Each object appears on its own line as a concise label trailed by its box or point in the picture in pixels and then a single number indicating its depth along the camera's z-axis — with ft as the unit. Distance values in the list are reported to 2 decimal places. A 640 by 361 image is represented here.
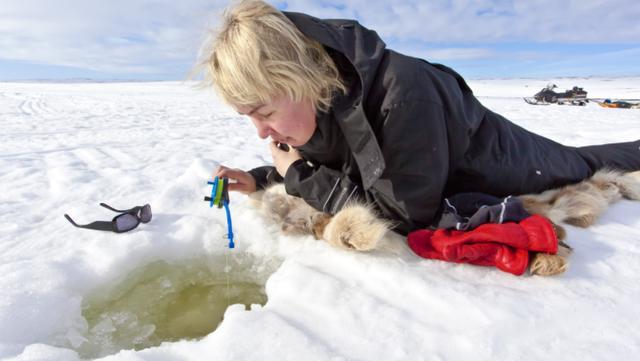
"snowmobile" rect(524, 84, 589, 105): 41.91
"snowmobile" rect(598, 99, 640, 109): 33.01
